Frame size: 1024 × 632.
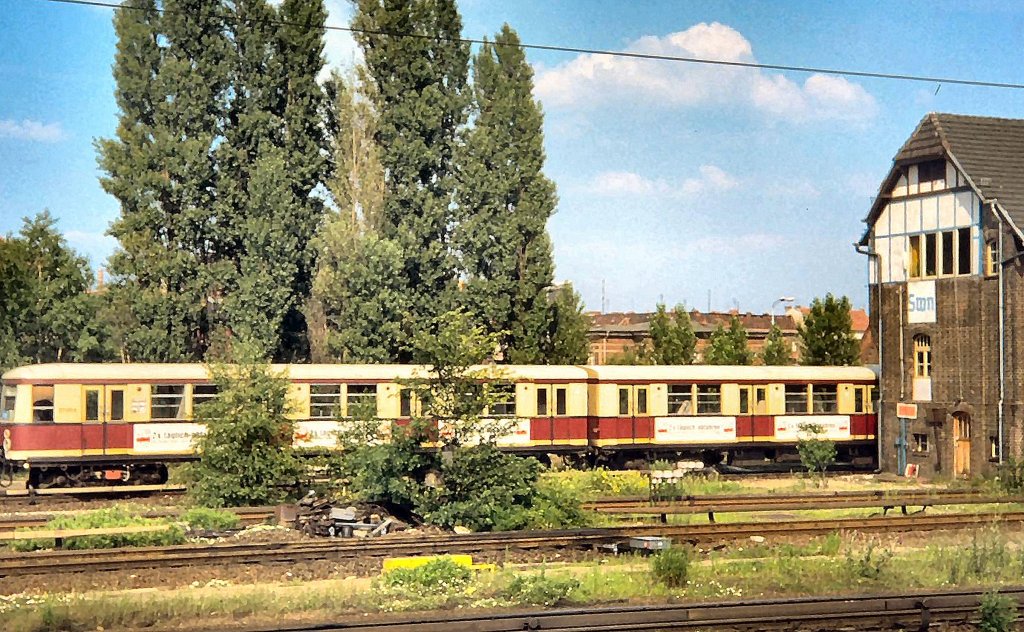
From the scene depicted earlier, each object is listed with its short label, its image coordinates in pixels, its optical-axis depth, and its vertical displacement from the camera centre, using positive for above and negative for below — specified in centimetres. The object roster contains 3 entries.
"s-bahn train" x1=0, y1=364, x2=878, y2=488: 2562 -89
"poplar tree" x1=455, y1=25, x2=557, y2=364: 3916 +603
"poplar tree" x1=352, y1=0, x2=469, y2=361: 3828 +875
